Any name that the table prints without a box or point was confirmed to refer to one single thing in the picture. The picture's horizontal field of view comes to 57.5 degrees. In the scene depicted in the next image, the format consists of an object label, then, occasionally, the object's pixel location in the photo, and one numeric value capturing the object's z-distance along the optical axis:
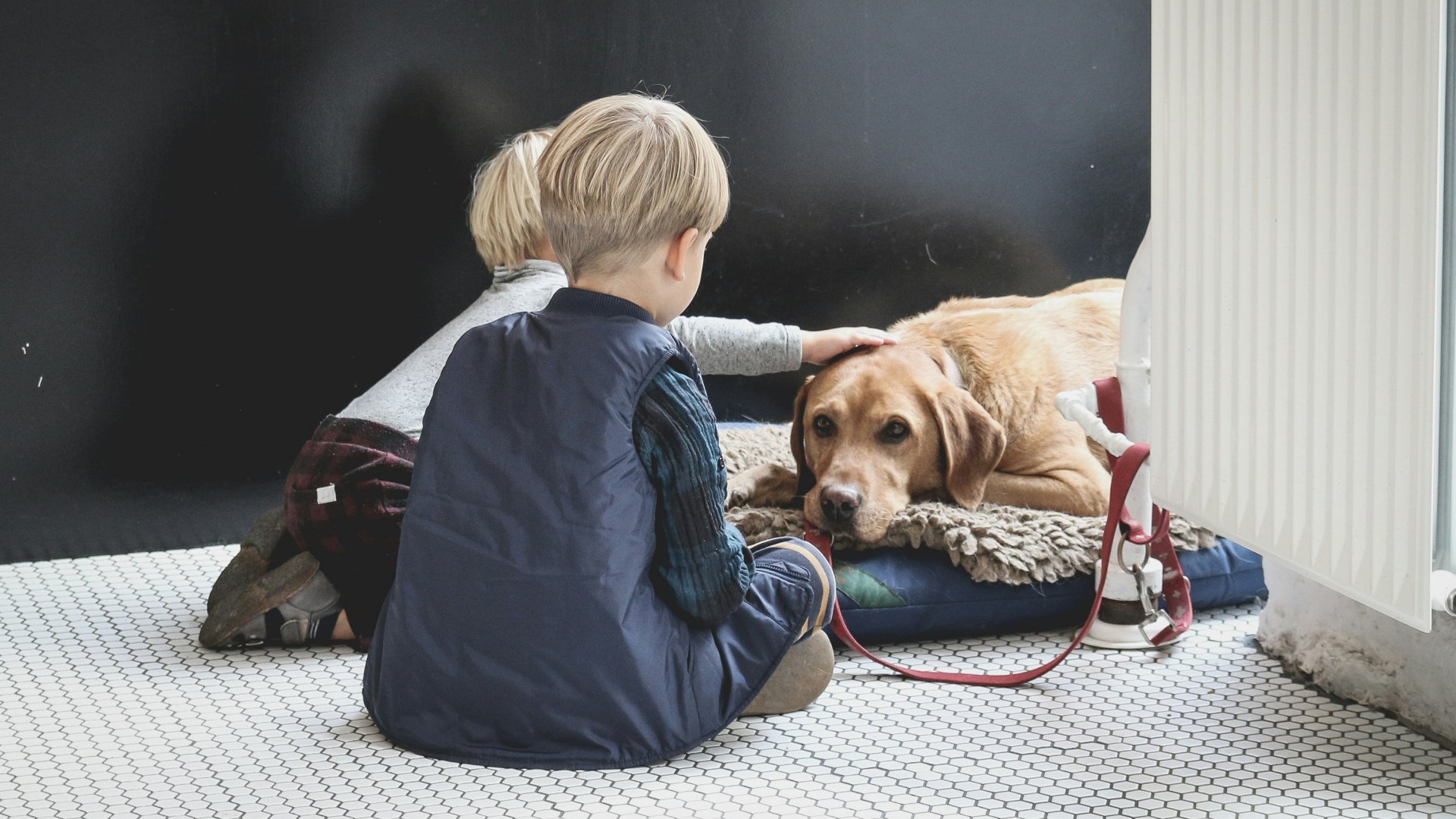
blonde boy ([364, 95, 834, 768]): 1.69
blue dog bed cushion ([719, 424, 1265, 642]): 2.36
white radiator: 1.52
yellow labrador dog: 2.52
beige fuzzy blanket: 2.36
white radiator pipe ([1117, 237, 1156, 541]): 2.28
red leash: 2.16
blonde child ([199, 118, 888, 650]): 2.39
